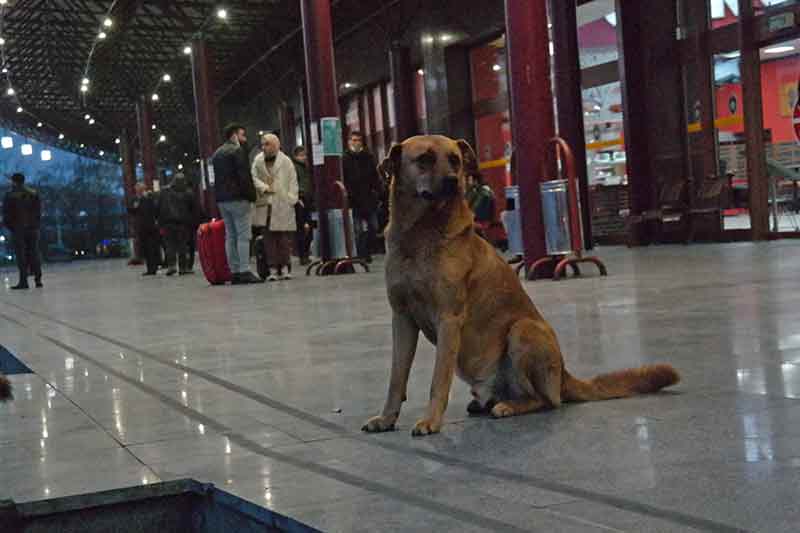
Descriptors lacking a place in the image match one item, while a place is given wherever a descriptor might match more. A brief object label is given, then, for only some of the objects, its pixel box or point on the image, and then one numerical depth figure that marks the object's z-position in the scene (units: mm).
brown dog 3215
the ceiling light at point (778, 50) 13300
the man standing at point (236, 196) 12453
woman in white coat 13188
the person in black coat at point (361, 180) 15578
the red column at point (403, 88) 22125
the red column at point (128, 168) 38194
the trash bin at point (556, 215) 9508
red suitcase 13117
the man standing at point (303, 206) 15945
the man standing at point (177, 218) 17250
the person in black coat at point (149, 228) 19250
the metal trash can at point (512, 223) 11961
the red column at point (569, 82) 15750
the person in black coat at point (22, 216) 15961
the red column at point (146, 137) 32969
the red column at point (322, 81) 14125
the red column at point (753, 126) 13586
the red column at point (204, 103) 23875
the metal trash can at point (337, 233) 13961
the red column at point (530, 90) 9477
